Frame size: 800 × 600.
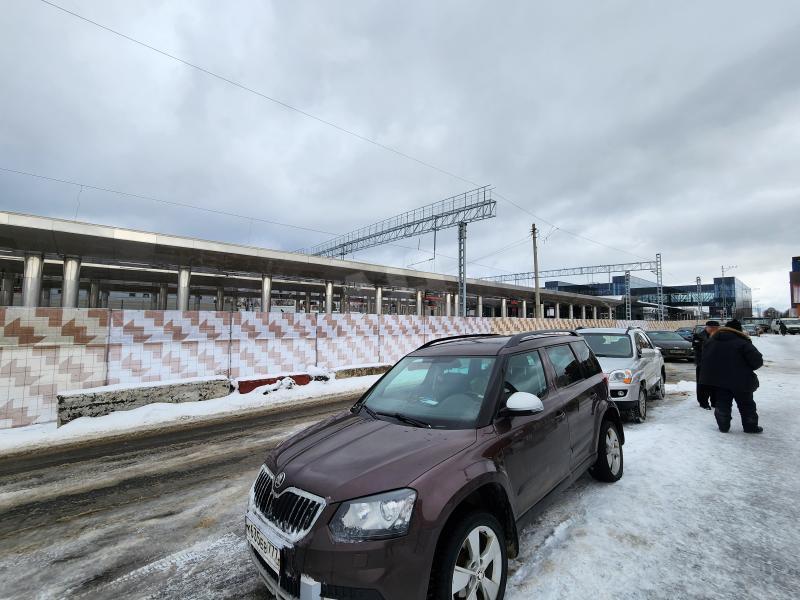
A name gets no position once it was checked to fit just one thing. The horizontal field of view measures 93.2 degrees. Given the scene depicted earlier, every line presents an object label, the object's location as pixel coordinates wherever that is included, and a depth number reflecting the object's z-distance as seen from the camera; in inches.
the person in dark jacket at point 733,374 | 235.5
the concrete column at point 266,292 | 1346.0
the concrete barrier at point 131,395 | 294.7
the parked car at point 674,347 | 703.1
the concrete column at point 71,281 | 984.0
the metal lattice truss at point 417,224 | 975.6
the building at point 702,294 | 3907.5
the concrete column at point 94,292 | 1552.7
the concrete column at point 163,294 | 1697.7
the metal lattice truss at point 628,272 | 2071.9
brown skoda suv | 75.9
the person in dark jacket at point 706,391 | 265.9
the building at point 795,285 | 3038.9
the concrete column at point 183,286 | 1150.1
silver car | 264.1
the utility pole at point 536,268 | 1342.3
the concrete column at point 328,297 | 1549.2
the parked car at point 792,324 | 1754.4
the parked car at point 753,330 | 1641.2
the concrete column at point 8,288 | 1397.6
